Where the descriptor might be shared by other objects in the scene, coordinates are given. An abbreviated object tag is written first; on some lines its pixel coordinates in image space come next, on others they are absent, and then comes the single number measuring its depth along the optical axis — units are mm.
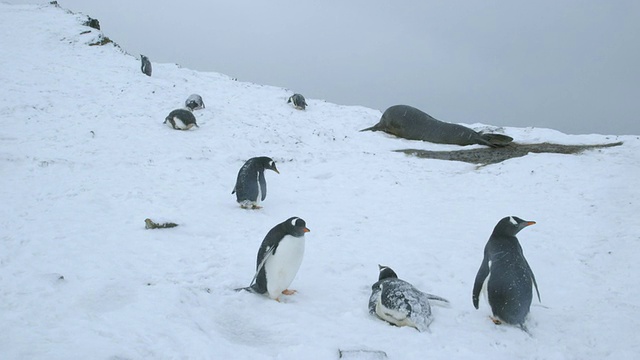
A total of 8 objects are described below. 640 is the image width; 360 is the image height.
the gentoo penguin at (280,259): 5691
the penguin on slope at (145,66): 21562
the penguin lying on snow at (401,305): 5145
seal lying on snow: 16602
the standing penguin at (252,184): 9727
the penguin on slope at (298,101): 20578
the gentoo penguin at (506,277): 5312
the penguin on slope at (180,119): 15320
